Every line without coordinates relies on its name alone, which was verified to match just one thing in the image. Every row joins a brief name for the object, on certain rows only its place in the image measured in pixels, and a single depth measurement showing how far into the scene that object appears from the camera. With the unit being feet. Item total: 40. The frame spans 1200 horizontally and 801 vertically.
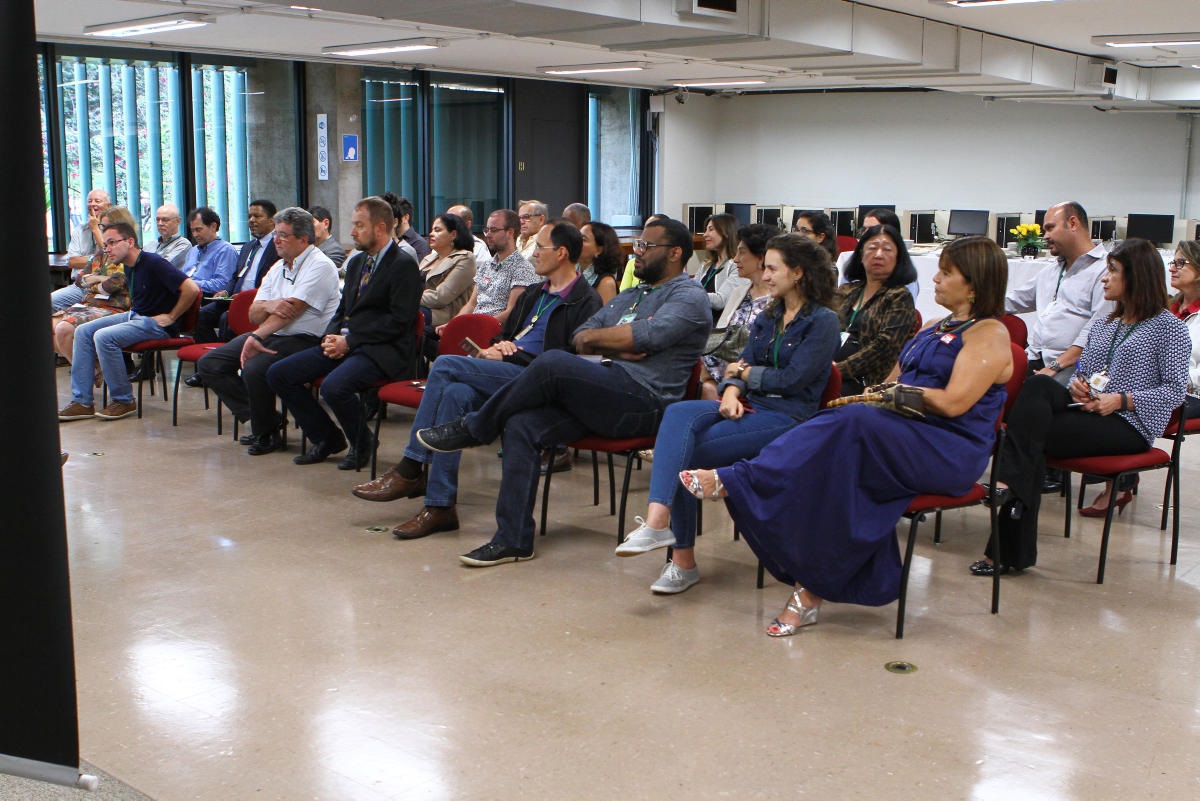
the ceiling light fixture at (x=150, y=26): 30.12
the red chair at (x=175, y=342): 22.06
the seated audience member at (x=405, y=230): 25.10
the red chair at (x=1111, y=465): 13.23
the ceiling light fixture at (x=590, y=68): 40.66
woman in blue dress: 11.55
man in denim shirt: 13.80
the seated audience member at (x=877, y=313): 15.58
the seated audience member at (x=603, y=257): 18.95
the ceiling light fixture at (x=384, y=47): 34.37
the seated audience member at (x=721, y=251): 20.20
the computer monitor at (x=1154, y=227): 42.19
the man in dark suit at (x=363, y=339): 17.75
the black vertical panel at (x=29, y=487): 5.05
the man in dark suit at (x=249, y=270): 24.79
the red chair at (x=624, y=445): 14.21
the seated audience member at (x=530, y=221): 25.64
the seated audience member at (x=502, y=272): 20.94
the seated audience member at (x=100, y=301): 22.86
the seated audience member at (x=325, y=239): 23.68
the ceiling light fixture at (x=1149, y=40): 33.88
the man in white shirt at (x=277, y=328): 19.13
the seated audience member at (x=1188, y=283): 15.96
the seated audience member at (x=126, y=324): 22.00
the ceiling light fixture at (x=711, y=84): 47.07
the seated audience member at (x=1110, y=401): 13.24
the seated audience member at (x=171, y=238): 26.68
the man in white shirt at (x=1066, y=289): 16.34
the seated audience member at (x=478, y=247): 23.73
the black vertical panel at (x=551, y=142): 48.78
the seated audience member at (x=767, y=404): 12.73
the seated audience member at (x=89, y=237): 27.12
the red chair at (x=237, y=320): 21.01
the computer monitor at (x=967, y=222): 44.65
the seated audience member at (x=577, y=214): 24.61
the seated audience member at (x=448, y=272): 22.18
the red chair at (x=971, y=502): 11.70
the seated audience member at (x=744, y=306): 16.01
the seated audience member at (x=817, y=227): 19.57
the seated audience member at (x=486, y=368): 15.03
